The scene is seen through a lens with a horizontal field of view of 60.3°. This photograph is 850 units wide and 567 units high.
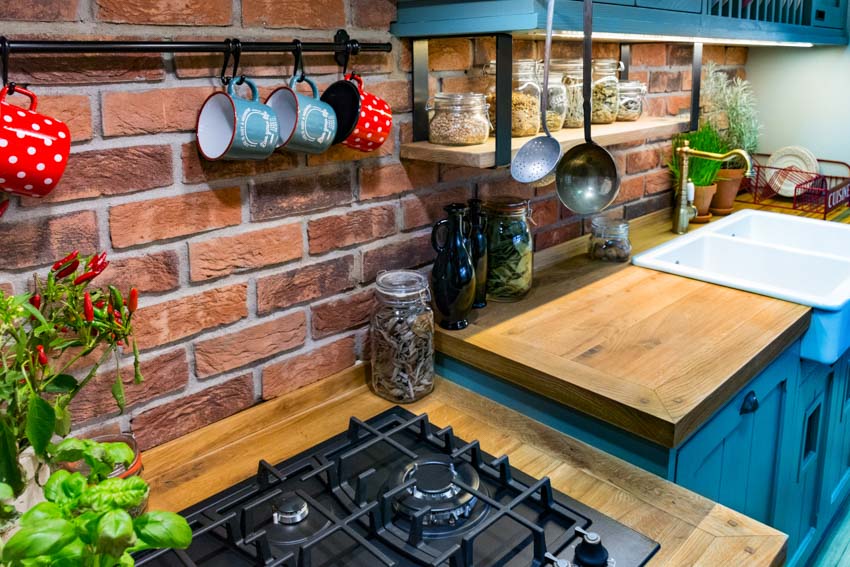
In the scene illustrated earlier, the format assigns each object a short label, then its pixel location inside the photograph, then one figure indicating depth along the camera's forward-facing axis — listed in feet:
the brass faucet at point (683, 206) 6.92
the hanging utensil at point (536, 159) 4.33
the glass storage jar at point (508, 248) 5.04
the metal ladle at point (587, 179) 4.69
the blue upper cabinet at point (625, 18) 3.79
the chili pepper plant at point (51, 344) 2.35
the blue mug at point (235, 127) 3.46
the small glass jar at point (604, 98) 5.38
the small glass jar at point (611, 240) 6.01
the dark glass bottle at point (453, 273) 4.44
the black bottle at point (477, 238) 4.71
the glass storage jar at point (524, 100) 4.67
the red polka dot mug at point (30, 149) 2.69
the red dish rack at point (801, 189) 7.72
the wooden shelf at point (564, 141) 4.11
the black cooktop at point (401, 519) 2.95
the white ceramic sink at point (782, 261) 5.01
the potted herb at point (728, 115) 7.88
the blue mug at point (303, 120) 3.71
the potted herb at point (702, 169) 7.39
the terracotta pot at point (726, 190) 7.57
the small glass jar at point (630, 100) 5.53
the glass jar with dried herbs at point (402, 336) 4.25
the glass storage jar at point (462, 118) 4.33
